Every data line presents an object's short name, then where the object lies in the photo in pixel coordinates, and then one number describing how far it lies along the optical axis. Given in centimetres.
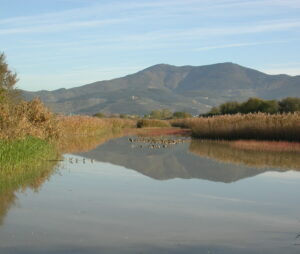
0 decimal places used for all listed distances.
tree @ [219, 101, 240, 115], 6321
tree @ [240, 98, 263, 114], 5919
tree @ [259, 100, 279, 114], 5759
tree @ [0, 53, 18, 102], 3625
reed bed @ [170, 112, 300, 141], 2991
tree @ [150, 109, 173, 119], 10831
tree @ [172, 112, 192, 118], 10112
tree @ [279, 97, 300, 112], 5798
